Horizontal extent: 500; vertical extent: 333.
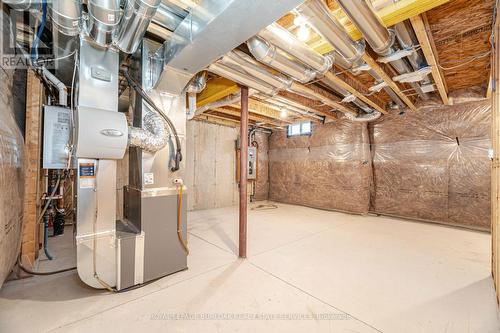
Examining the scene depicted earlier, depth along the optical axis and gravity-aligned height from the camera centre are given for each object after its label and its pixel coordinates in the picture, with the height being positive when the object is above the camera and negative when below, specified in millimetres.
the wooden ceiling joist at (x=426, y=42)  1729 +1203
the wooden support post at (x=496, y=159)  1619 +86
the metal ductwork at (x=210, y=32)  1161 +897
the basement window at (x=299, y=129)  5579 +1128
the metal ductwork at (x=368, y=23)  1346 +1065
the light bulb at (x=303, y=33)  1885 +1281
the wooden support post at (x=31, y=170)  2049 -19
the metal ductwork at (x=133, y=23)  1180 +931
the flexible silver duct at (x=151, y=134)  1770 +305
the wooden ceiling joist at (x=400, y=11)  1403 +1135
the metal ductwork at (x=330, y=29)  1358 +1041
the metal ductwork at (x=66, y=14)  1216 +943
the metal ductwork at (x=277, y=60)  1723 +1000
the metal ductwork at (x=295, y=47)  1617 +1040
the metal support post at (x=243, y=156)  2488 +154
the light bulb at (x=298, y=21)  1674 +1222
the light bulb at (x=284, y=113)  4332 +1216
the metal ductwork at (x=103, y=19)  1195 +940
